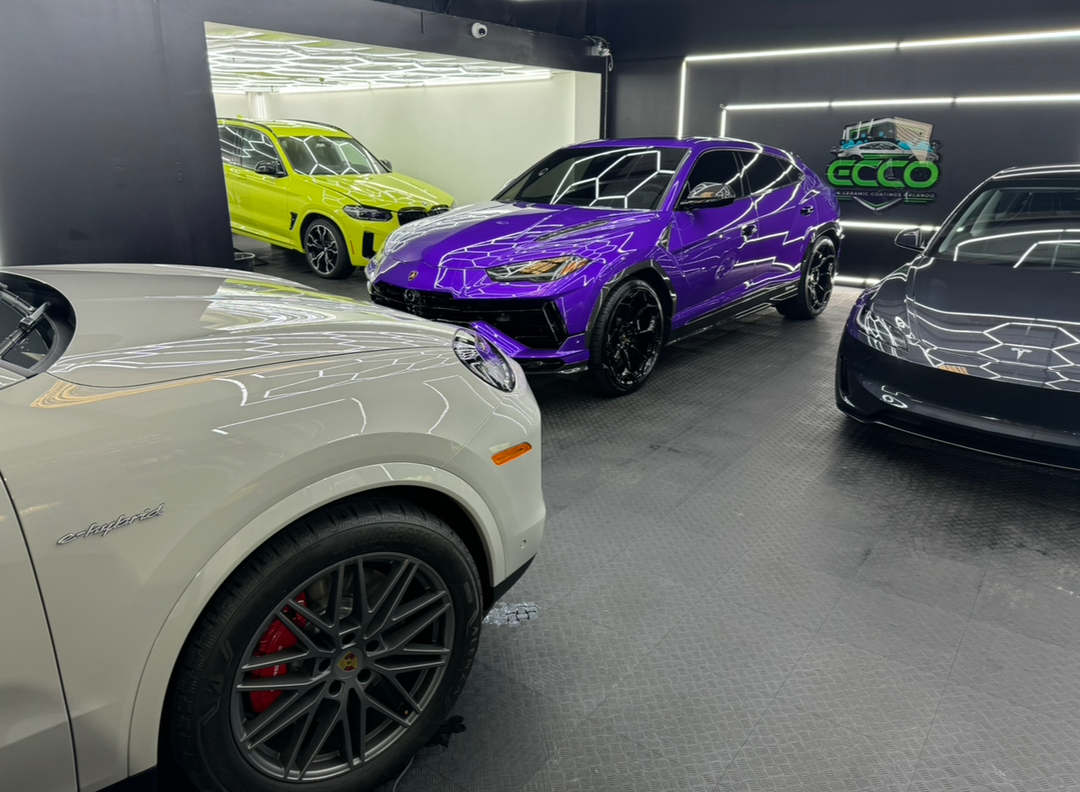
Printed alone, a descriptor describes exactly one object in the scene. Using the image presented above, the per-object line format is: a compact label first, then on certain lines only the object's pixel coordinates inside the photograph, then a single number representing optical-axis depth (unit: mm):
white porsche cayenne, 1118
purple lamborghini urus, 3980
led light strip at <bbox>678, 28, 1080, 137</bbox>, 6992
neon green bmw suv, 7516
